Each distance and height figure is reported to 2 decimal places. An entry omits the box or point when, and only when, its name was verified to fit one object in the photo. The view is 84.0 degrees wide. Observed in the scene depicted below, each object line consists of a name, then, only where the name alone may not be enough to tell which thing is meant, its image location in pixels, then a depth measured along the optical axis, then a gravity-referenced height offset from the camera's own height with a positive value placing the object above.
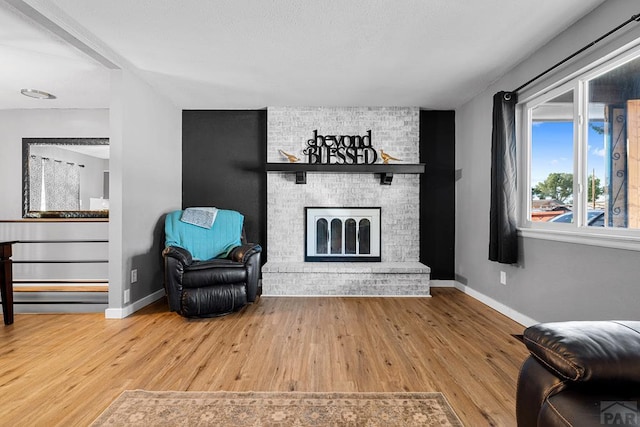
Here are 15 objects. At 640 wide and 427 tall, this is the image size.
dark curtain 3.32 +0.26
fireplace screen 4.89 -0.30
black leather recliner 3.36 -0.72
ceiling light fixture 4.19 +1.39
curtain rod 2.05 +1.12
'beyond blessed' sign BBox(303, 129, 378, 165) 4.87 +0.84
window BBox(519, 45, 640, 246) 2.31 +0.44
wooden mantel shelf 4.62 +0.55
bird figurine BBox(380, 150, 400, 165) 4.82 +0.72
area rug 1.74 -1.03
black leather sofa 0.96 -0.50
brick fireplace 4.89 +0.34
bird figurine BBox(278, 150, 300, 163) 4.83 +0.72
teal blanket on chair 4.04 -0.30
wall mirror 4.84 +0.42
